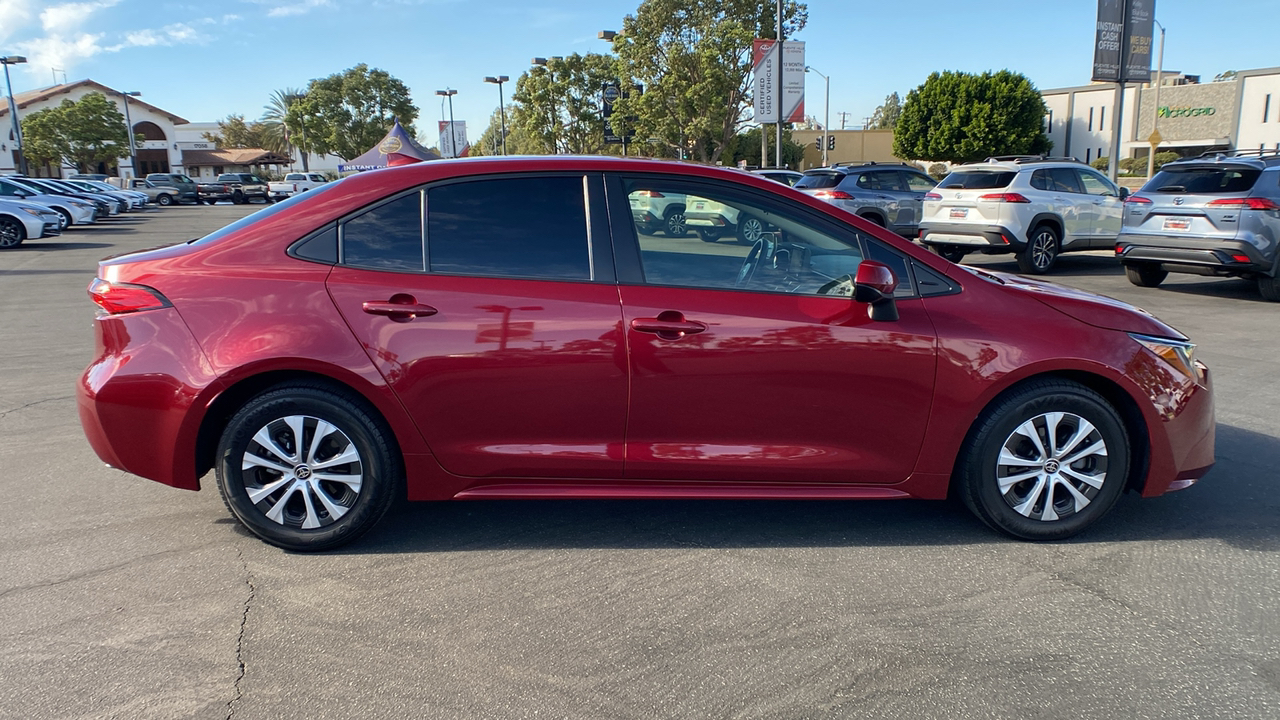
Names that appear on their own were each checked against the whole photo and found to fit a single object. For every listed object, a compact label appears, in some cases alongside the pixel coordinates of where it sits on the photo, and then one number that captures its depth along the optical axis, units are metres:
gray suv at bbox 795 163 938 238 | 17.77
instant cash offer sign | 21.95
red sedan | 3.60
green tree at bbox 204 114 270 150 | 92.25
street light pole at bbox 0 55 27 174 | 48.19
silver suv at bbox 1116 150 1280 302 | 10.38
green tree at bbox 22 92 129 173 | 61.84
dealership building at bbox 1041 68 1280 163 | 53.47
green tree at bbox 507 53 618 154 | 60.16
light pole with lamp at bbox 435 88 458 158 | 51.31
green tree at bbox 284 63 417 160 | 70.38
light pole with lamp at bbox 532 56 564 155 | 60.41
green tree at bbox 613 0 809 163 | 44.28
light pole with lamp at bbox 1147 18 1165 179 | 33.25
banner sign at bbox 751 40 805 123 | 28.02
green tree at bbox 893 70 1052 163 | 57.16
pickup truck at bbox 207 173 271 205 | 53.16
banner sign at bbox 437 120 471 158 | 51.72
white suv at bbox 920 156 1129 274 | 13.51
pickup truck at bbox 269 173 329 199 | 49.88
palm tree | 89.38
